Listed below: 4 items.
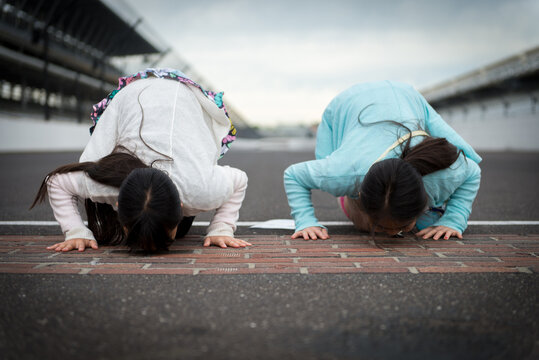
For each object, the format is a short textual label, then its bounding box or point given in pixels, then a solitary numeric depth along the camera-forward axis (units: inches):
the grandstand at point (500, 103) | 1187.9
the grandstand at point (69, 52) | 828.6
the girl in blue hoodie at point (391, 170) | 94.8
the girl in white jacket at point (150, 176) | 86.7
